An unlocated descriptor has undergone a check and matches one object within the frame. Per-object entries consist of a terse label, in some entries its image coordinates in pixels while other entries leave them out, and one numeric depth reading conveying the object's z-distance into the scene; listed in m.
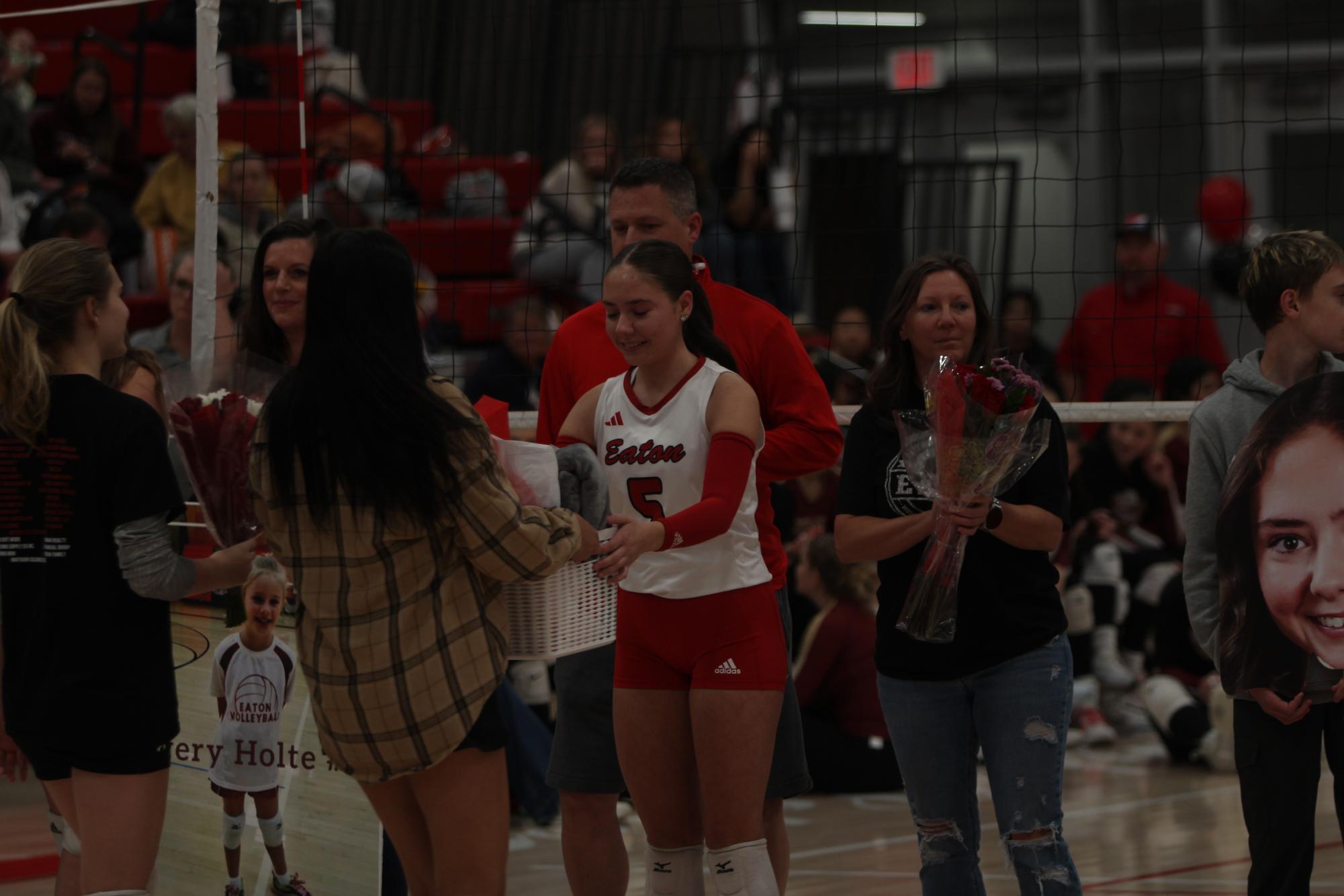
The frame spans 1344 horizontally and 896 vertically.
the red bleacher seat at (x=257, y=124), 23.47
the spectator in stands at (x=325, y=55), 23.77
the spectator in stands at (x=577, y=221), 19.19
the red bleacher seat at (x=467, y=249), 22.22
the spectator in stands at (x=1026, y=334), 20.28
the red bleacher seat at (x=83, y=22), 26.66
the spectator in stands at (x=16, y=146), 21.20
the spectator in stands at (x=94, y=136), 21.16
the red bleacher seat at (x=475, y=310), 21.52
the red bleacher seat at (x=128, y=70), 25.11
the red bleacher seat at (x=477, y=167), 24.22
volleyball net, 19.94
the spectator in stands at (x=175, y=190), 19.47
